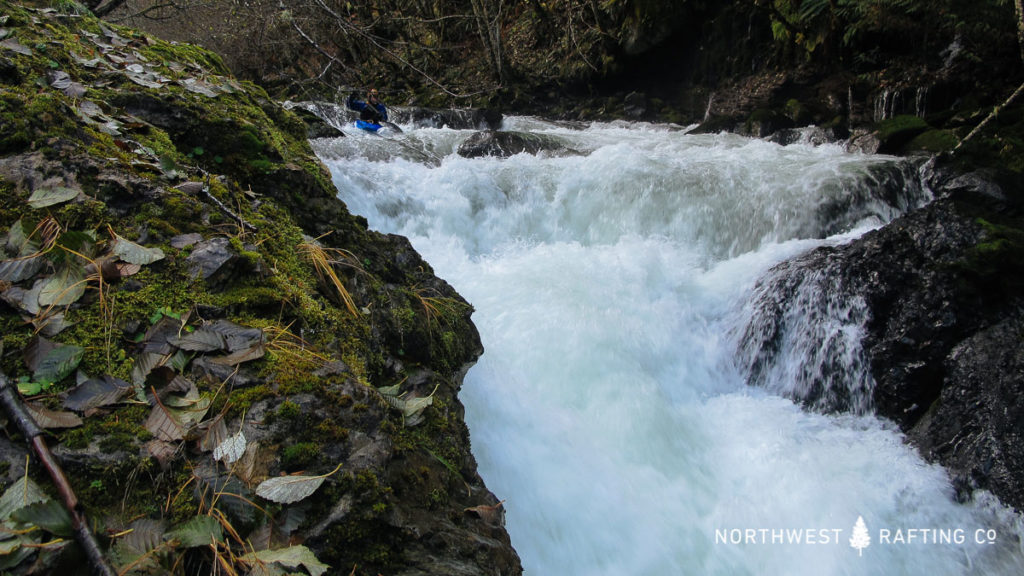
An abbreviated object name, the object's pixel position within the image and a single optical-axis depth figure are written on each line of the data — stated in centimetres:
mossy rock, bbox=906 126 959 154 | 769
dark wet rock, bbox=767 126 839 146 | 998
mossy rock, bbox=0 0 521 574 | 131
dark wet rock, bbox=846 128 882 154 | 863
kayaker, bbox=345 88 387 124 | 1077
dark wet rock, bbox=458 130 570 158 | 934
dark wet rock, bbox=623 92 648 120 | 1452
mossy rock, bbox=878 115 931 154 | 842
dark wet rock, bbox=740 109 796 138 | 1094
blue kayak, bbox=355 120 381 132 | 1129
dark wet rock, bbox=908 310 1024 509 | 347
